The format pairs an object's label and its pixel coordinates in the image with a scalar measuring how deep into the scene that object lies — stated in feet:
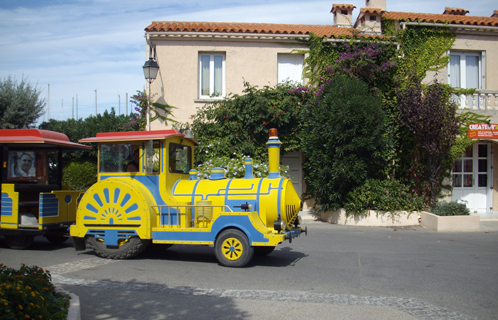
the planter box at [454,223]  38.86
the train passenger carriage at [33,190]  29.30
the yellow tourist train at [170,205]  23.88
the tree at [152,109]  49.32
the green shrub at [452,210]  39.93
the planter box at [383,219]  41.11
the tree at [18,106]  59.41
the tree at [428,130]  42.06
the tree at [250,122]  46.55
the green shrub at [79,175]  51.80
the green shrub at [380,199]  41.01
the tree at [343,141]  40.47
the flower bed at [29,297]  11.89
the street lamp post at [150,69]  43.70
